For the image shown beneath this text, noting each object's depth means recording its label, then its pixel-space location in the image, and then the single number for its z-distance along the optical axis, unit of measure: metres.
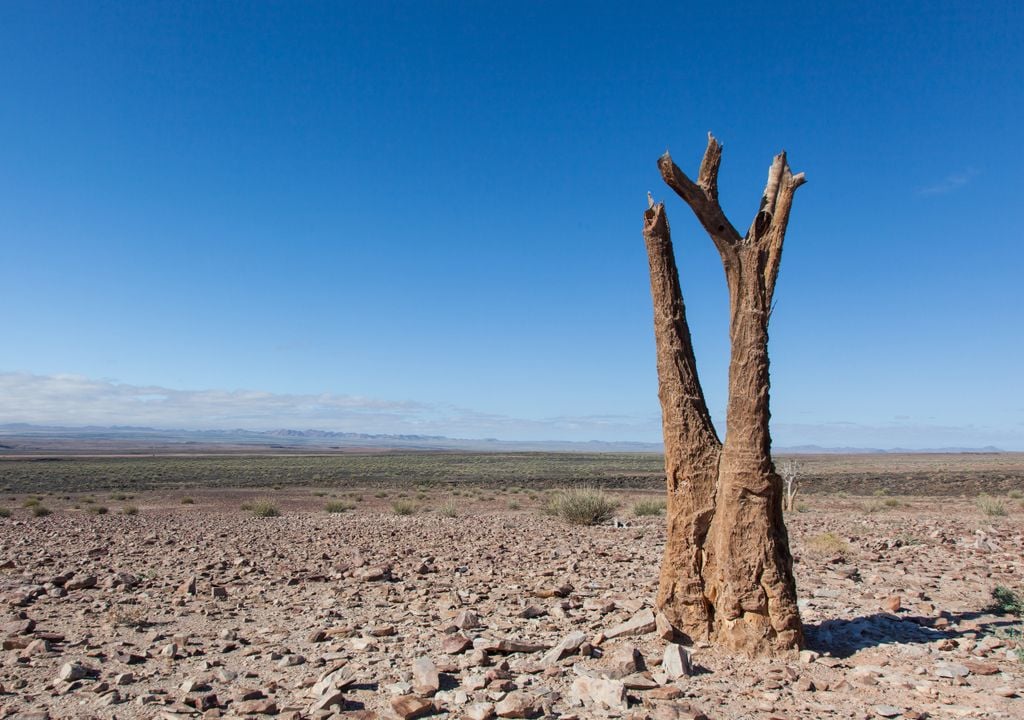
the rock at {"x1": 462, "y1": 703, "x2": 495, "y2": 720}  5.37
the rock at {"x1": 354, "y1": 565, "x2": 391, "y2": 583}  11.13
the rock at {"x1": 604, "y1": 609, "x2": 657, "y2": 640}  7.28
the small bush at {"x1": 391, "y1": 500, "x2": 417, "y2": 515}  24.35
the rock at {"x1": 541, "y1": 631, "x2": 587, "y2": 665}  6.69
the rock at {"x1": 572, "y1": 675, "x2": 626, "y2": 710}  5.58
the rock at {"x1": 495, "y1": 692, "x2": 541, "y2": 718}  5.39
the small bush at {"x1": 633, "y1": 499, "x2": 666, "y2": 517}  22.72
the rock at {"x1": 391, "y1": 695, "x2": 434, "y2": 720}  5.44
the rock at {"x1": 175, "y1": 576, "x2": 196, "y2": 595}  10.02
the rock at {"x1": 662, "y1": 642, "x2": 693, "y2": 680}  6.20
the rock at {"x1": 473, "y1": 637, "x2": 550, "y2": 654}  6.97
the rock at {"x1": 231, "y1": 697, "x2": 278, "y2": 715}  5.62
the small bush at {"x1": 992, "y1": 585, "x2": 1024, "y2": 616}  8.58
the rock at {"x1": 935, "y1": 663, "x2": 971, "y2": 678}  6.21
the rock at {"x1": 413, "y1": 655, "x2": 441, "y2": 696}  5.96
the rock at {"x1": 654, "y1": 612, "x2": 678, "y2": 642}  7.04
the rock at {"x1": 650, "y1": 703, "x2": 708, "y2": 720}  5.28
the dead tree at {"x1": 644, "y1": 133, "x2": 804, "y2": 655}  6.83
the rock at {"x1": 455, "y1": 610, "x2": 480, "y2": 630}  7.95
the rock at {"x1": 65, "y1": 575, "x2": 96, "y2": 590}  10.18
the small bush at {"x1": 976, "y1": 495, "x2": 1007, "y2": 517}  22.01
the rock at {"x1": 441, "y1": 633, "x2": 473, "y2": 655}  7.07
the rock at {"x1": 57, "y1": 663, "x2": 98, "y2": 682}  6.36
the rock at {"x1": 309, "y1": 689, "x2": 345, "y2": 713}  5.61
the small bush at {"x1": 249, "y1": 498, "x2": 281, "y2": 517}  24.41
